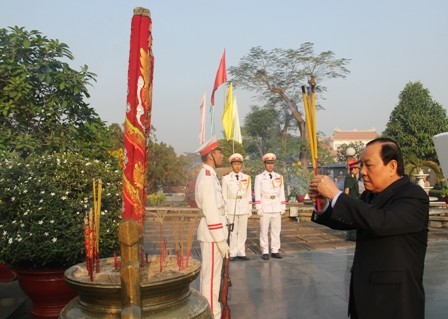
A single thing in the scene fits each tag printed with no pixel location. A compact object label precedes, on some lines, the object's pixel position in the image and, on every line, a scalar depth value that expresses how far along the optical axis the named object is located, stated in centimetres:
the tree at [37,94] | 420
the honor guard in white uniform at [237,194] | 704
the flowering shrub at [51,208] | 343
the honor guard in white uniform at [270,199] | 719
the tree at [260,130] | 3253
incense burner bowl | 183
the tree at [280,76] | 2775
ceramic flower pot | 349
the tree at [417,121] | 2409
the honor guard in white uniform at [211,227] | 384
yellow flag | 1220
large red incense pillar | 196
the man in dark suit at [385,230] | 187
